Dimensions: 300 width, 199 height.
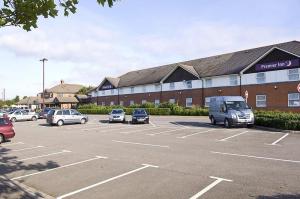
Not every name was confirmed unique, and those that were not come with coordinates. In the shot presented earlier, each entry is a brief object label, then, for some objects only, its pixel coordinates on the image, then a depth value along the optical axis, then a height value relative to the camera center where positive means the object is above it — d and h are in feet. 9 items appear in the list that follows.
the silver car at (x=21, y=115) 90.68 -3.74
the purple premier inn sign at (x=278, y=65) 77.68 +13.48
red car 42.15 -4.54
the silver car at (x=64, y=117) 69.16 -3.69
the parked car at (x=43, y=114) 98.68 -3.71
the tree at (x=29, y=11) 11.88 +5.04
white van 51.92 -1.91
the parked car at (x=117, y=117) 72.40 -3.95
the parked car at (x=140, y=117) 66.61 -3.76
